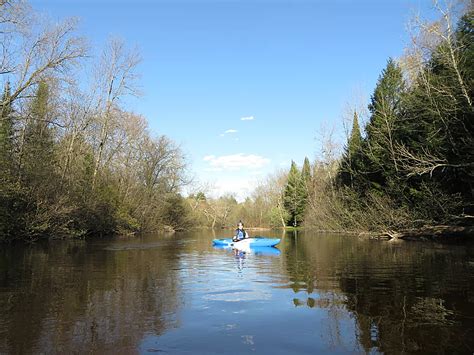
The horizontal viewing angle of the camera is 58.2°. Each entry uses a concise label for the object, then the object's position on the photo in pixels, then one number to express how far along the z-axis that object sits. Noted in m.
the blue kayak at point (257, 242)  24.70
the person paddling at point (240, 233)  27.21
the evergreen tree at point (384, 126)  32.38
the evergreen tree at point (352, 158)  39.12
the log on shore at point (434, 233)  25.55
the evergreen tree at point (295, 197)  70.00
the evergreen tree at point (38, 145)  25.80
